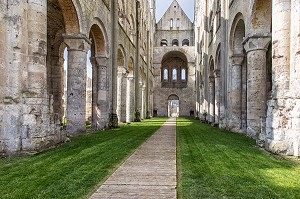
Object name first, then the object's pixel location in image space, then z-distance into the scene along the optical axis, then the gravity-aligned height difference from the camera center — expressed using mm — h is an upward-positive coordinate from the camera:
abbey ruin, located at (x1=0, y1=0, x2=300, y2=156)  5619 +1306
